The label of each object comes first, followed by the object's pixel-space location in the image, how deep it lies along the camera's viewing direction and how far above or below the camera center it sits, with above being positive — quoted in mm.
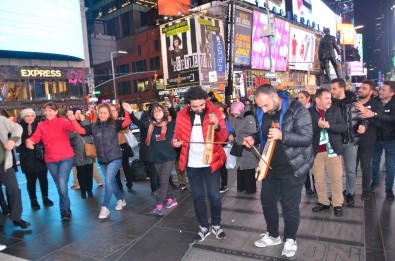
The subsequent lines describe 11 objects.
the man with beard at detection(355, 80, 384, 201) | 5636 -822
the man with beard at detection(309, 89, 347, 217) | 4980 -797
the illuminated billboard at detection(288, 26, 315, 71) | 51250 +7811
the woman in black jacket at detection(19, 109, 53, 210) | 6633 -998
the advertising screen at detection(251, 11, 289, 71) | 42312 +6968
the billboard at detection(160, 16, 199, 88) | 40906 +6357
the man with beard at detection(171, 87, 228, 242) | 4406 -715
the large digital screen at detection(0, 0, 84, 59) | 30422 +8553
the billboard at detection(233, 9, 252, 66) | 38750 +7226
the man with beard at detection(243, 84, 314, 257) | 3637 -628
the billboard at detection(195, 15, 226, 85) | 40469 +6770
